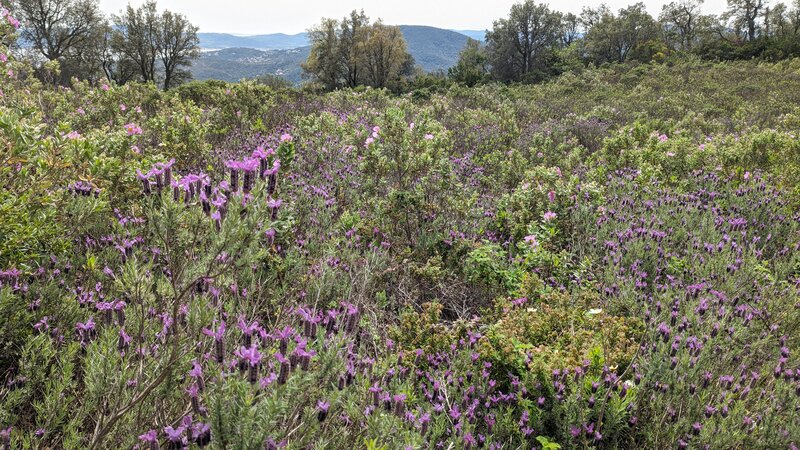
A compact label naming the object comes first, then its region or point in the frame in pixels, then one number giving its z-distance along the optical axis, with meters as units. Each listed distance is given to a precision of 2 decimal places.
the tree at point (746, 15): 45.58
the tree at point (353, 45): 36.31
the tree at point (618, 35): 42.32
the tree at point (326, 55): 36.53
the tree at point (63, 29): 32.69
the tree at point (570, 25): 46.09
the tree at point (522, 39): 39.59
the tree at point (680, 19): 48.93
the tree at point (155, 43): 36.49
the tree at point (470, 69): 30.11
